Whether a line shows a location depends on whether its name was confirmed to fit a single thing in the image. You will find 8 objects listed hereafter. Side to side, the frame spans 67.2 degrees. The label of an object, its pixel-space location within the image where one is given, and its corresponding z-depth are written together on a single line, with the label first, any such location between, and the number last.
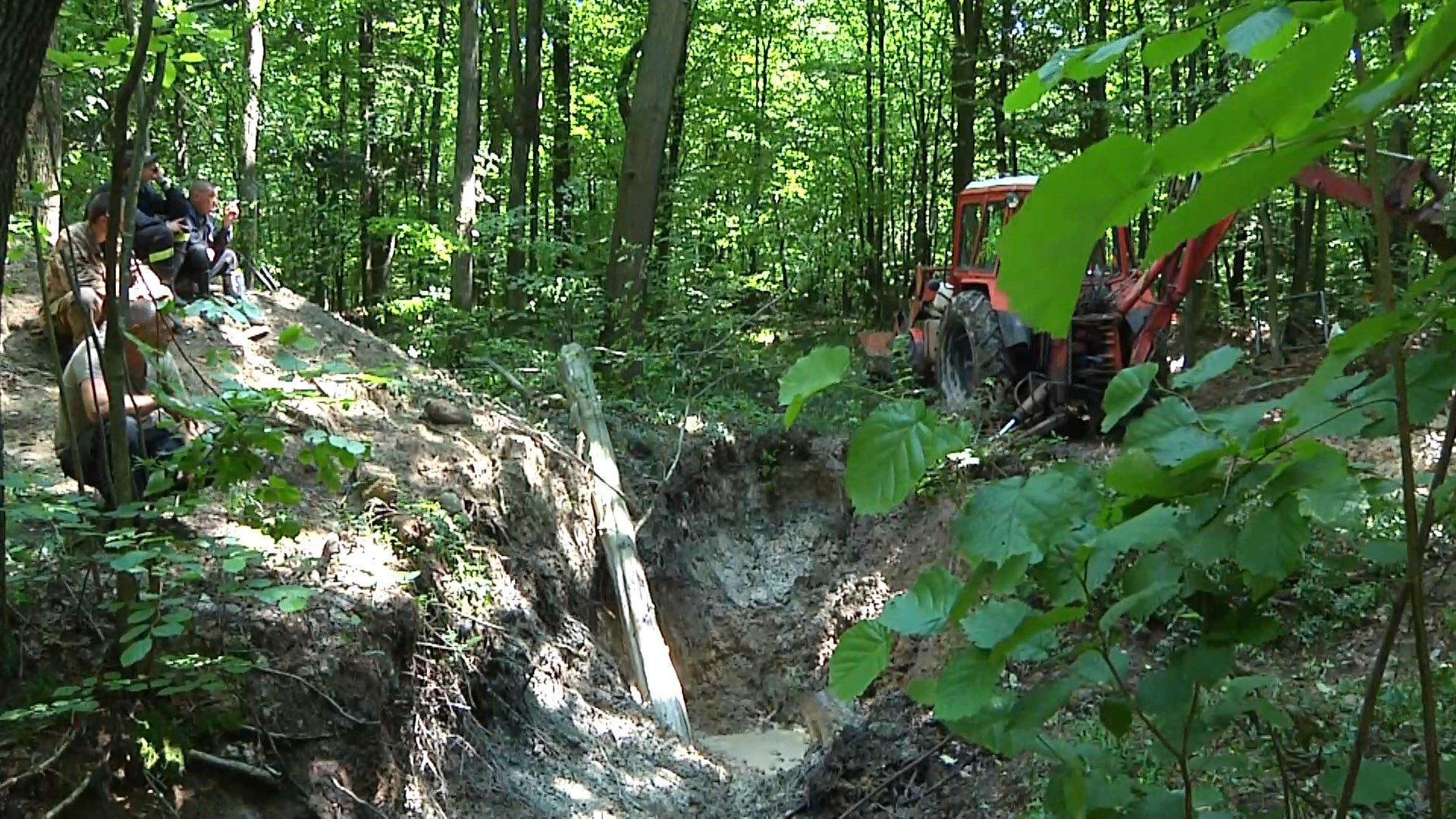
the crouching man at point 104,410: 3.98
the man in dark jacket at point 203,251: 7.60
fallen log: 7.13
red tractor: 9.16
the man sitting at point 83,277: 4.89
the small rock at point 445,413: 7.23
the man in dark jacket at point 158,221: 6.50
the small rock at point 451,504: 6.14
